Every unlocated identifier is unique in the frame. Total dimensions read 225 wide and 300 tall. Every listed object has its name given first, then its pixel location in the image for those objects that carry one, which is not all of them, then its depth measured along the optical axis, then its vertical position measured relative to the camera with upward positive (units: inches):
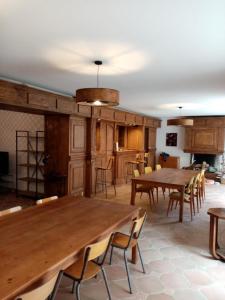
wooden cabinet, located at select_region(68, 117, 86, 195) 211.5 -8.7
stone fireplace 353.1 -16.9
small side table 123.1 -42.5
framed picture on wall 382.0 +13.1
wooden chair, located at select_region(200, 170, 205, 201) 223.3 -35.4
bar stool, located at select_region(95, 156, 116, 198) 259.6 -33.3
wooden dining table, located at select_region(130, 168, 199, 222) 173.6 -24.7
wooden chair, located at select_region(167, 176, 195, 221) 182.8 -35.4
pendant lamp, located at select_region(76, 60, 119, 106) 102.0 +21.5
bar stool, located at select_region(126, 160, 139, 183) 309.8 -25.4
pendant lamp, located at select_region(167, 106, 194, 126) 236.1 +24.5
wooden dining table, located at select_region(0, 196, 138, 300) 55.8 -27.9
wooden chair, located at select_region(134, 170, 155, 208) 209.2 -35.2
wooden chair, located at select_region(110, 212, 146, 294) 93.8 -38.9
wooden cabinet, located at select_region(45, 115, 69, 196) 209.8 -3.6
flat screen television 247.4 -17.6
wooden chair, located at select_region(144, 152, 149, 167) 354.3 -14.9
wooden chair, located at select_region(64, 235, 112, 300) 71.1 -39.3
